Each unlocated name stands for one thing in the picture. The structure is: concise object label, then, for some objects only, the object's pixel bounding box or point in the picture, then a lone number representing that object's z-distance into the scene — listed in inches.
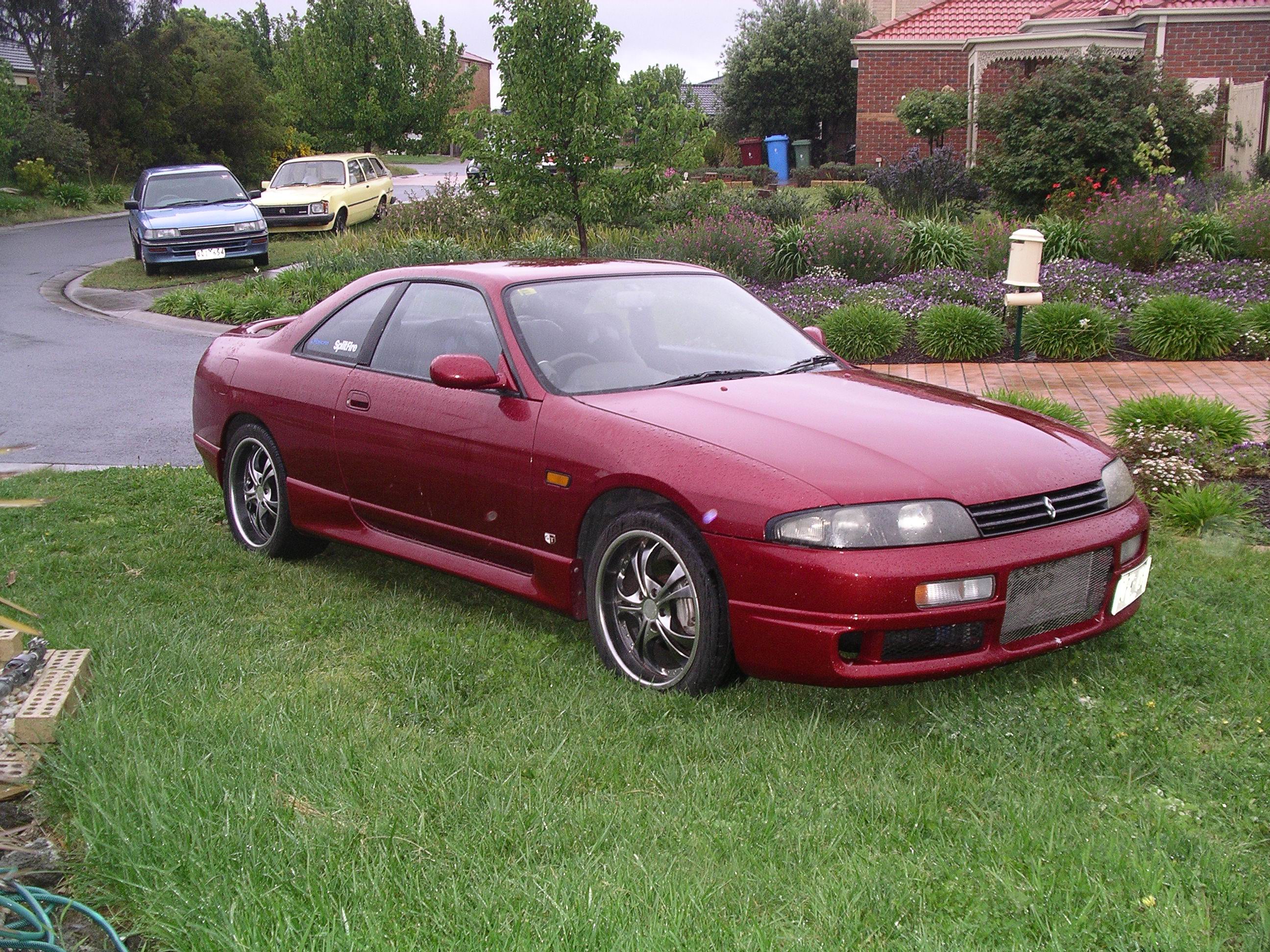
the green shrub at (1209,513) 238.2
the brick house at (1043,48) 944.9
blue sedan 773.3
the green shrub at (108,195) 1509.6
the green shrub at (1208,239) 532.7
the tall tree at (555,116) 562.3
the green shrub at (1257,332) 408.8
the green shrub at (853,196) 723.7
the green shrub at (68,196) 1444.4
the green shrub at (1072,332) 417.4
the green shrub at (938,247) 554.9
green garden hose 111.8
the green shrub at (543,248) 670.5
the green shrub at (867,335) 429.7
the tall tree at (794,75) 1786.4
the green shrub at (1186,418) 282.7
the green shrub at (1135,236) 528.4
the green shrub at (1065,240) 554.6
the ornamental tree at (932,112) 1160.2
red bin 1696.6
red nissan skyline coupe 153.8
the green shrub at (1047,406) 291.3
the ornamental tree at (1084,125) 742.5
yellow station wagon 928.3
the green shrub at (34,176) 1453.0
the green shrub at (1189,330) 408.8
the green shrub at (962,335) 423.8
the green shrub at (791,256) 561.9
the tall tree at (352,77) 1380.4
